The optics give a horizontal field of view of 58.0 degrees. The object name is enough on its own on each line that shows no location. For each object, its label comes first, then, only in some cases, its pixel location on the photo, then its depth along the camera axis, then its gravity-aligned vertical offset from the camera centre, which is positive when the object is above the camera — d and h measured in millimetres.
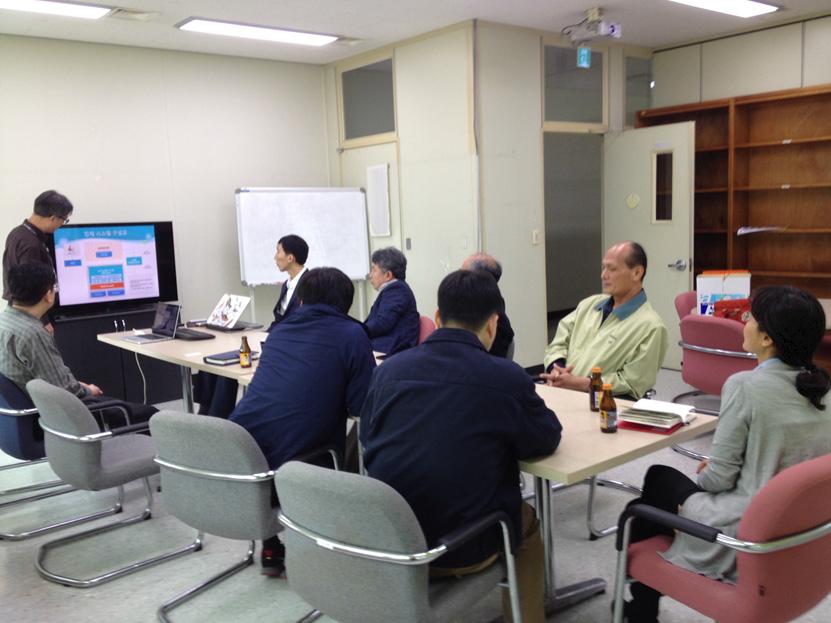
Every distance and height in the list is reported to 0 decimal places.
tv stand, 5523 -983
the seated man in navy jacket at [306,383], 2625 -566
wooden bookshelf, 6266 +203
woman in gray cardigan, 1907 -550
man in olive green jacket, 3158 -546
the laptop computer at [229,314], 4738 -567
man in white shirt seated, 5031 -252
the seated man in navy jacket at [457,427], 1937 -552
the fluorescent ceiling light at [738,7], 5504 +1492
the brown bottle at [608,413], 2387 -641
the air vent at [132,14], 5039 +1450
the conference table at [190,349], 3674 -673
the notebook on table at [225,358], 3725 -665
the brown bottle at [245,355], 3641 -633
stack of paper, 2412 -669
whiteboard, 6391 -35
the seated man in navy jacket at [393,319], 4320 -577
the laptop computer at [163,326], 4570 -606
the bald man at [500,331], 3525 -546
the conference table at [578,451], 2100 -706
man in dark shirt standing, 4768 +21
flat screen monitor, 5598 -279
